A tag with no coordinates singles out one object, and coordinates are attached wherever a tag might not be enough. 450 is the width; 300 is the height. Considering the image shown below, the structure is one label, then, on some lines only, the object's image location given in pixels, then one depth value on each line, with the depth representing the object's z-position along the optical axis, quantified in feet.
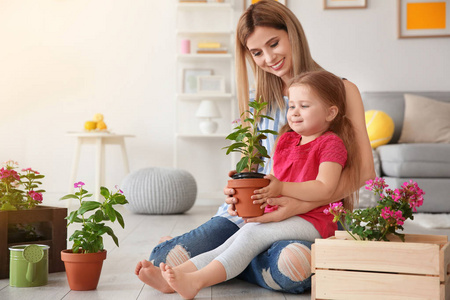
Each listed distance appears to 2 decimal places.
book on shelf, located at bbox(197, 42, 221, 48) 16.26
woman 5.40
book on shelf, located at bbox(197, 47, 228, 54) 16.26
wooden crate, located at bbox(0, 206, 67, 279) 6.36
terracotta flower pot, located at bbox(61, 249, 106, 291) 5.56
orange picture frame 16.61
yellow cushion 13.99
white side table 14.42
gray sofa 12.67
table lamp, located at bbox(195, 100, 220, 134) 15.88
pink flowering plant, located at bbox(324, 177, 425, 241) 4.78
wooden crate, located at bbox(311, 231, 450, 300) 4.48
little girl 5.25
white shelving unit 16.76
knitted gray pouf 13.10
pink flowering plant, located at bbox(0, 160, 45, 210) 6.55
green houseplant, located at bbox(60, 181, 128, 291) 5.56
